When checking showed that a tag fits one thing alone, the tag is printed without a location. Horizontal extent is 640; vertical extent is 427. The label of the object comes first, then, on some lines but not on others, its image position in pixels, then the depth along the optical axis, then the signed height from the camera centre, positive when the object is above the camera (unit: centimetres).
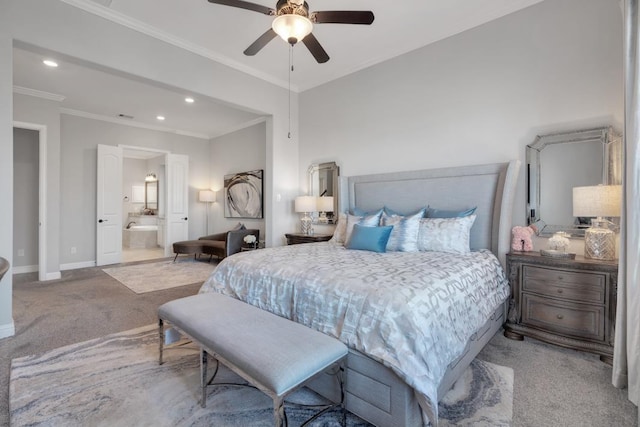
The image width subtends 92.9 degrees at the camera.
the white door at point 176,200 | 689 +23
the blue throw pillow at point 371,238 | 292 -26
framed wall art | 629 +35
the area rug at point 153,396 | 165 -114
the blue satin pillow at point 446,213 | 307 -1
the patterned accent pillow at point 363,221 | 327 -10
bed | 147 -54
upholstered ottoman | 609 -74
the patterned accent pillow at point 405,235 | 291 -22
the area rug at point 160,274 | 445 -109
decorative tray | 250 -34
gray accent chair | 537 -63
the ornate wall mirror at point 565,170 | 257 +39
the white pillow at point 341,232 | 370 -25
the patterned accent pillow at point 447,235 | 285 -21
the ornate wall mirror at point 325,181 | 457 +48
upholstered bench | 130 -66
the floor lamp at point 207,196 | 737 +35
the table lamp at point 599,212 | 227 +1
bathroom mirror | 995 +49
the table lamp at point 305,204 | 448 +11
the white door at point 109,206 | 593 +7
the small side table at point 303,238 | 432 -38
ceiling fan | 222 +147
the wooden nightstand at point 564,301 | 223 -69
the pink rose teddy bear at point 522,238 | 284 -23
